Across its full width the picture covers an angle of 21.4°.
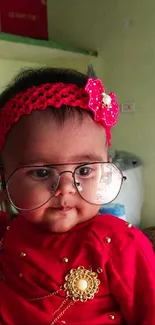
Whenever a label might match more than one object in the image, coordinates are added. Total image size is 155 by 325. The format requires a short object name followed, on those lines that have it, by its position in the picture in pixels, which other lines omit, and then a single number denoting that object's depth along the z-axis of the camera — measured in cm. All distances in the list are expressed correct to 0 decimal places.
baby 66
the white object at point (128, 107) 172
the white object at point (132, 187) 167
